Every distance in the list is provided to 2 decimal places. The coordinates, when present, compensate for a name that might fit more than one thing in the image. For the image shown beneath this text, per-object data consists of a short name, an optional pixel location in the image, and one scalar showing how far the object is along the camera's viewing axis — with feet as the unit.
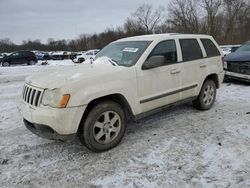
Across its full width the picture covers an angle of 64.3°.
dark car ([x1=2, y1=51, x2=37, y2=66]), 69.82
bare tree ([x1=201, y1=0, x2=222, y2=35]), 138.66
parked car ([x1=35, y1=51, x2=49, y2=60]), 99.97
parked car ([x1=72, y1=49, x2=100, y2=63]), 74.10
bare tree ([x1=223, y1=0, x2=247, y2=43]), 134.67
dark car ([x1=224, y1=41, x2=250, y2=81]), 22.02
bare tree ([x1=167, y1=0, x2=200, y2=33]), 143.06
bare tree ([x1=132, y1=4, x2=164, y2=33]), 172.26
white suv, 9.04
